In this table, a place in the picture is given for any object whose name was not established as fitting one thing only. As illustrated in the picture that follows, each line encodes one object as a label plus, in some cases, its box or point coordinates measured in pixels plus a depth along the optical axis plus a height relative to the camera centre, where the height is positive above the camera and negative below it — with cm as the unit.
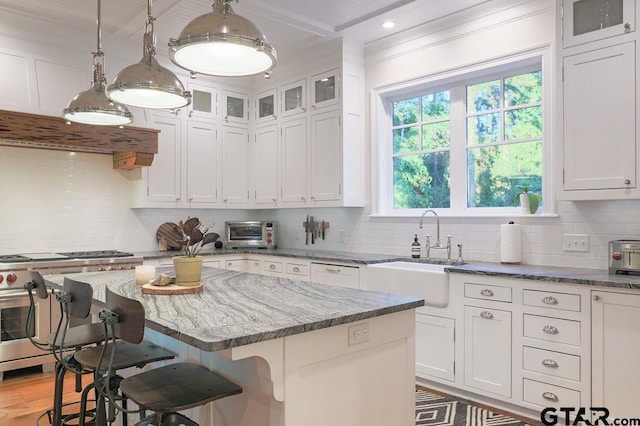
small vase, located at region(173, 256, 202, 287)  234 -27
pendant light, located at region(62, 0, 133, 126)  258 +59
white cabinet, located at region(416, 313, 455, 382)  335 -96
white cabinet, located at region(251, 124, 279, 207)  532 +56
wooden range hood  388 +68
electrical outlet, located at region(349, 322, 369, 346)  183 -46
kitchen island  158 -50
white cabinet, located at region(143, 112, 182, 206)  479 +50
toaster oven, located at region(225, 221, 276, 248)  540 -21
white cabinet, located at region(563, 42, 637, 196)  281 +59
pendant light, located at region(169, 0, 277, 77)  179 +67
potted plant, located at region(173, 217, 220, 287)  232 -22
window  372 +63
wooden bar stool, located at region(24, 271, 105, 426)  223 -62
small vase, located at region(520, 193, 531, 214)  355 +9
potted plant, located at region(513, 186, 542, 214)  351 +11
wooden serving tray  223 -36
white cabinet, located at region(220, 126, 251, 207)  539 +57
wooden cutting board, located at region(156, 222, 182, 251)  509 -25
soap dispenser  409 -30
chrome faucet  388 -22
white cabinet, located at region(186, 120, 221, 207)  508 +55
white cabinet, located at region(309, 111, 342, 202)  459 +57
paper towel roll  353 -21
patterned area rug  293 -128
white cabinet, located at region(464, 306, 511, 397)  304 -89
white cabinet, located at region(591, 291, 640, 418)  255 -75
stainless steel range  371 -75
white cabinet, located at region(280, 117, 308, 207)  496 +56
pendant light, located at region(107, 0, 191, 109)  218 +60
